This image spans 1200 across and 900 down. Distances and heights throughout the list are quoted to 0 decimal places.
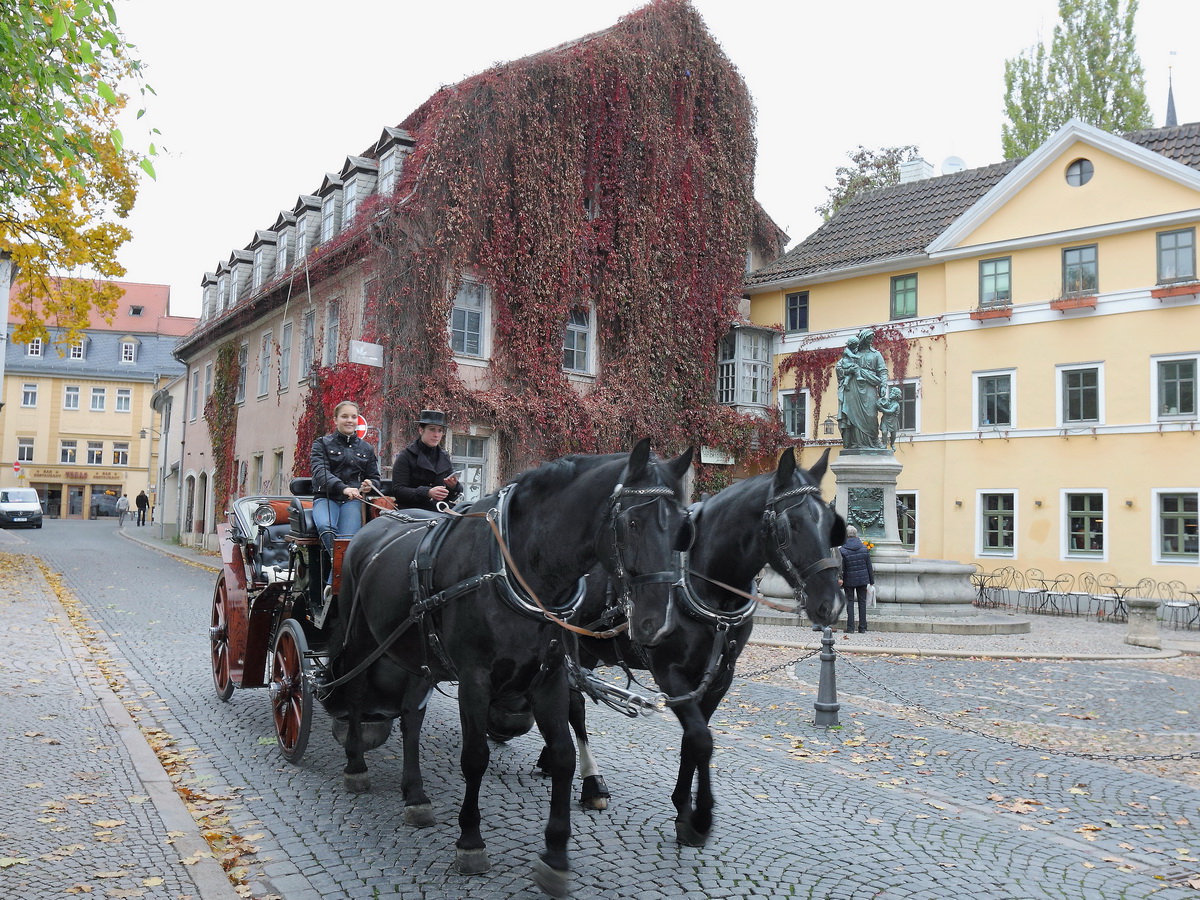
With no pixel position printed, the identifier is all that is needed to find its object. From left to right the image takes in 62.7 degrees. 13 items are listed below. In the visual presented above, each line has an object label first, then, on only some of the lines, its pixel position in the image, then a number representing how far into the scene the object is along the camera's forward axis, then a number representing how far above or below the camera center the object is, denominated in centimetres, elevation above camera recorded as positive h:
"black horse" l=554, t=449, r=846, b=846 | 509 -53
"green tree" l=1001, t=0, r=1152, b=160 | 3378 +1511
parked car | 3934 -77
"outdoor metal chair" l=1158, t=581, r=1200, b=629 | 2019 -180
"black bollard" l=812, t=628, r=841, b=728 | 826 -161
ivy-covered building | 2128 +537
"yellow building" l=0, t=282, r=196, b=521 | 6275 +426
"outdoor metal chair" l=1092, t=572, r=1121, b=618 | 2130 -178
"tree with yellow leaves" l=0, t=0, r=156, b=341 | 748 +372
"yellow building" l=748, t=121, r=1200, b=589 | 2253 +414
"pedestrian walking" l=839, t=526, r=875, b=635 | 1469 -96
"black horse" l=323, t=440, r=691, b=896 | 423 -41
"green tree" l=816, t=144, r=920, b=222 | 3859 +1336
